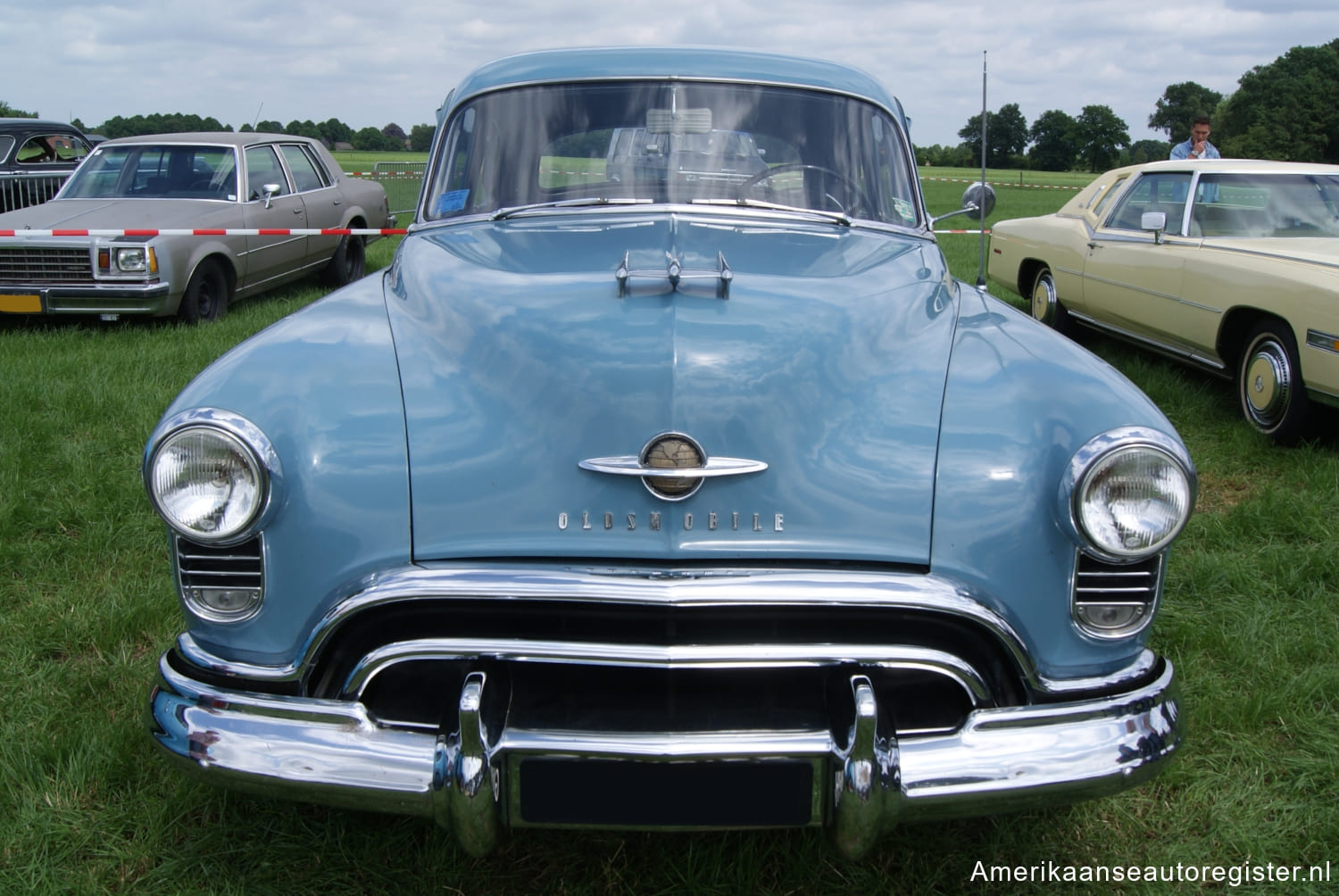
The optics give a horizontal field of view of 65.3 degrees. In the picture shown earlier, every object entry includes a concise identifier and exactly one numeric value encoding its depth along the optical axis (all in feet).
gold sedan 15.78
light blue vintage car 5.79
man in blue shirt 29.73
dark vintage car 30.91
